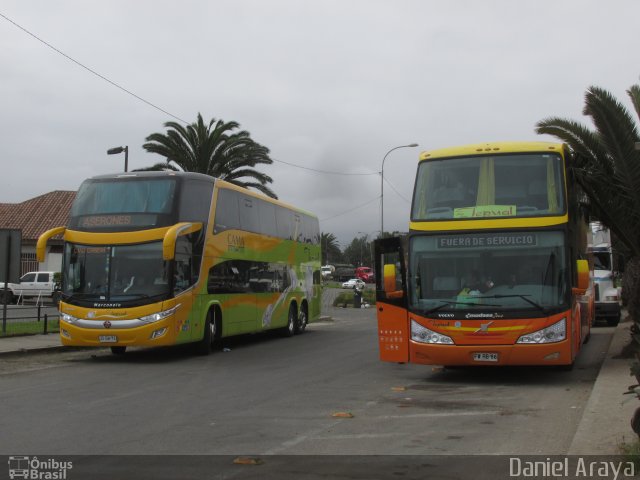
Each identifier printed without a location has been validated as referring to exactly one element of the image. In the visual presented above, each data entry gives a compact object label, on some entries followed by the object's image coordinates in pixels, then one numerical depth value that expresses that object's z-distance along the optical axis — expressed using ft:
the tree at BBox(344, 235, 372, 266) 450.71
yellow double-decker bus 50.19
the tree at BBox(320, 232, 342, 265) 411.19
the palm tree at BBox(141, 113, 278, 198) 102.68
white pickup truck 137.28
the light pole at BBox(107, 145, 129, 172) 89.86
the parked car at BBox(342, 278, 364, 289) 264.64
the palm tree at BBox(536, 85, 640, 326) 46.76
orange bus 37.76
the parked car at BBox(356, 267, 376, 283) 317.83
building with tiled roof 156.35
